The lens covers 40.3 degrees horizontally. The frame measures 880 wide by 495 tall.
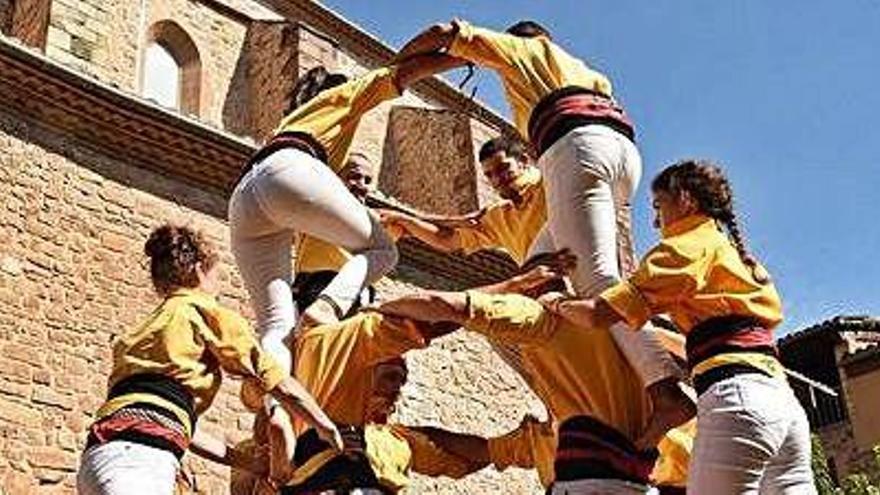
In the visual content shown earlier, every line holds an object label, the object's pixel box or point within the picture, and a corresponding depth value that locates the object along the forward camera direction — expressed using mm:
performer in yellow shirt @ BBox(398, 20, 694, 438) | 3861
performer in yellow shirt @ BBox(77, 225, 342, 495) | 3707
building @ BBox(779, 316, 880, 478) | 21625
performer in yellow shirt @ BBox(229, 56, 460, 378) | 4582
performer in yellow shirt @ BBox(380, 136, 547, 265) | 5227
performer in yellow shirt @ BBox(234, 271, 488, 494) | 4020
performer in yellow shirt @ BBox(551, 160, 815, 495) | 3508
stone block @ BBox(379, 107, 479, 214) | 16859
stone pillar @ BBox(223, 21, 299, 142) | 15898
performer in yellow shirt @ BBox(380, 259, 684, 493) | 3682
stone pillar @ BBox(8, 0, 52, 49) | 12647
